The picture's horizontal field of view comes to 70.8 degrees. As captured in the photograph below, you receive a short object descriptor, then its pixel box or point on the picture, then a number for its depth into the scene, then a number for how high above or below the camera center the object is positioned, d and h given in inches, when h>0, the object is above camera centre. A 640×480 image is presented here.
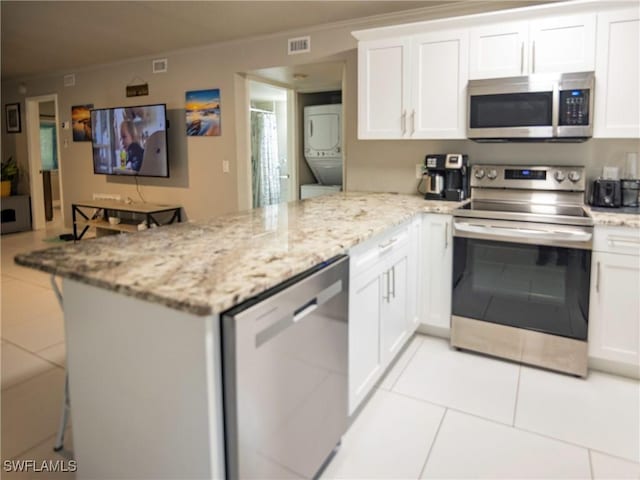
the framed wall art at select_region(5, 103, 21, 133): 273.4 +42.2
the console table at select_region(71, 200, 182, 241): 202.1 -14.4
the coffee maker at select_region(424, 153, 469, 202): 122.0 +1.8
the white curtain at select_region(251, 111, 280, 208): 270.8 +15.3
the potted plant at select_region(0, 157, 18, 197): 270.4 +6.8
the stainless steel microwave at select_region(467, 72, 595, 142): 101.9 +17.7
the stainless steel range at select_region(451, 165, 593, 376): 98.6 -21.3
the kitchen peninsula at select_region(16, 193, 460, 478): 47.0 -16.8
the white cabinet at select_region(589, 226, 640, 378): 94.4 -25.0
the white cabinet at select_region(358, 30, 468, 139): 116.7 +26.4
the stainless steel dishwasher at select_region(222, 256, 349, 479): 48.6 -24.0
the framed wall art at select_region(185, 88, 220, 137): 185.5 +30.3
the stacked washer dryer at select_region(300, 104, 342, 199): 238.4 +21.2
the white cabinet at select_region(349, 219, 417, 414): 78.7 -24.2
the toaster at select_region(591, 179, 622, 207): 106.7 -2.5
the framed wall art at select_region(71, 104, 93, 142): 234.5 +33.4
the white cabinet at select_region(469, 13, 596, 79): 102.0 +32.1
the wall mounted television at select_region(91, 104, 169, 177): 202.1 +21.1
